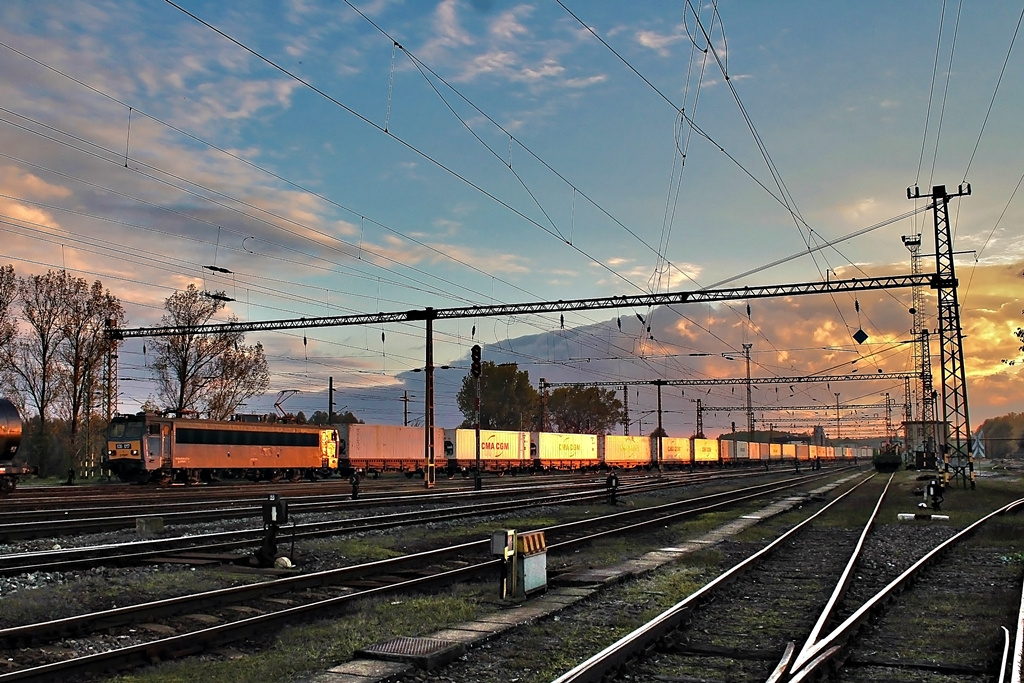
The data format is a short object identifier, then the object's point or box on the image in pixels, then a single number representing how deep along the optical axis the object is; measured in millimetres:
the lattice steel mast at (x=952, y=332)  35531
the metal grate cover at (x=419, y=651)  8016
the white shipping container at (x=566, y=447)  69438
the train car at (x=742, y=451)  101875
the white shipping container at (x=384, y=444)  55406
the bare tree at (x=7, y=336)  50438
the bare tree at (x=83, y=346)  53094
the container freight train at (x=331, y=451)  40094
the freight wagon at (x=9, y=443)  31688
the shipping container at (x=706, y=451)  92688
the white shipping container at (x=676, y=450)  85625
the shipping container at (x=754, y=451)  106688
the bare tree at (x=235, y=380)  59406
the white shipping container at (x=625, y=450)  77062
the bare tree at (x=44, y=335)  52125
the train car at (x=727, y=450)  98912
